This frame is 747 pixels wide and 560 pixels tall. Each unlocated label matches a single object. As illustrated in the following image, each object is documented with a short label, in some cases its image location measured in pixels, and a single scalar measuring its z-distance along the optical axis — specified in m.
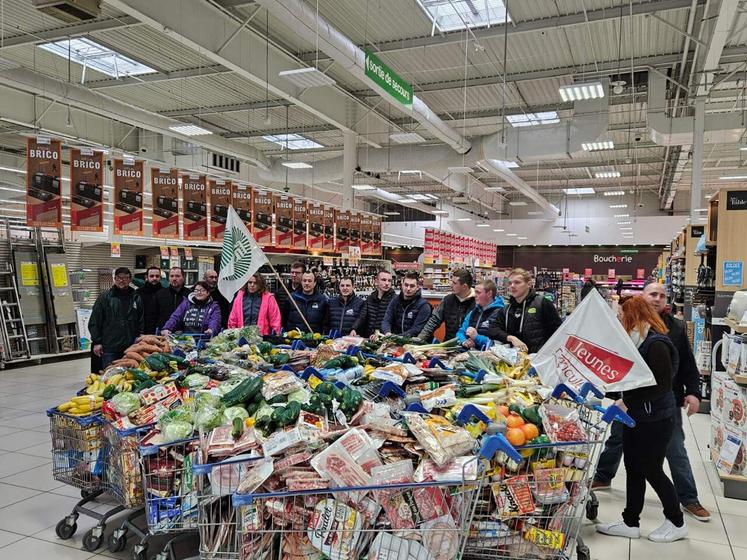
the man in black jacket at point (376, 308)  6.66
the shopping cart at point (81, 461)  3.40
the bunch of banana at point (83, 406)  3.48
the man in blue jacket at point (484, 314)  5.20
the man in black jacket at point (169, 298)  7.41
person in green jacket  6.80
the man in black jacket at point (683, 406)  3.93
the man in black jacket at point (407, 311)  6.12
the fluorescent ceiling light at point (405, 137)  11.95
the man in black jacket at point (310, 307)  6.76
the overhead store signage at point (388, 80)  7.10
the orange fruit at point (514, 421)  2.48
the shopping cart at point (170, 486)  2.83
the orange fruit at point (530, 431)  2.44
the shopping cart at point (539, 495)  2.37
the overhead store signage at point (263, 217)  10.50
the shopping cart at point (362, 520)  2.21
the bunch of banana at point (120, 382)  3.58
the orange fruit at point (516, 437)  2.40
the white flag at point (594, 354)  3.02
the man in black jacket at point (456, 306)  5.83
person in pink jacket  6.57
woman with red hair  3.37
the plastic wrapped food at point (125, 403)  3.18
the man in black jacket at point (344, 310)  6.70
